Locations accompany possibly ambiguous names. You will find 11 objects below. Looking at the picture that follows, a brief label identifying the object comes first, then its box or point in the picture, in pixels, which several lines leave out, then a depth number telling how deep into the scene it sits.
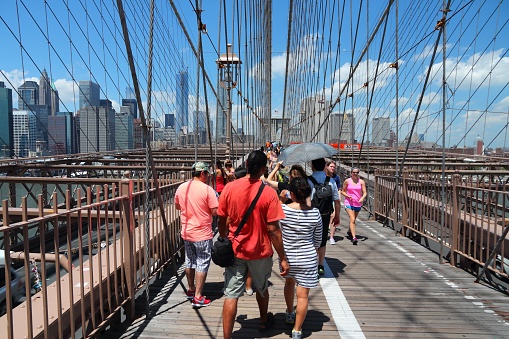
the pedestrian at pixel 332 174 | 5.23
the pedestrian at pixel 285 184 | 3.46
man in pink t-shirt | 3.48
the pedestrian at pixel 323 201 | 4.18
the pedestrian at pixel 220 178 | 6.41
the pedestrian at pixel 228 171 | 6.79
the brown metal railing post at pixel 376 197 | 7.99
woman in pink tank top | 5.99
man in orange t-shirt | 2.64
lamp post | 11.76
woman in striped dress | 2.80
